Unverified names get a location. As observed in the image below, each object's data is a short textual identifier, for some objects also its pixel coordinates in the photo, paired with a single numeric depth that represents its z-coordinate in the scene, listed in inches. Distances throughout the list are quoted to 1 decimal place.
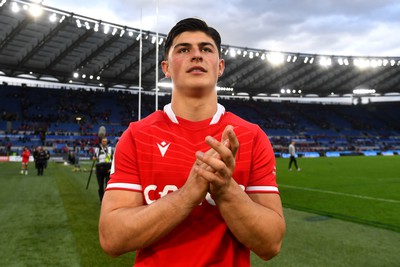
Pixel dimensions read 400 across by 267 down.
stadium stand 1561.3
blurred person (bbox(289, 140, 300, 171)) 795.6
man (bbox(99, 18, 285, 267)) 58.1
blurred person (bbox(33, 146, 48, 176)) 743.1
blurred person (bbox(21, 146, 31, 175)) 754.2
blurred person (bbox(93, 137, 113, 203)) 377.7
